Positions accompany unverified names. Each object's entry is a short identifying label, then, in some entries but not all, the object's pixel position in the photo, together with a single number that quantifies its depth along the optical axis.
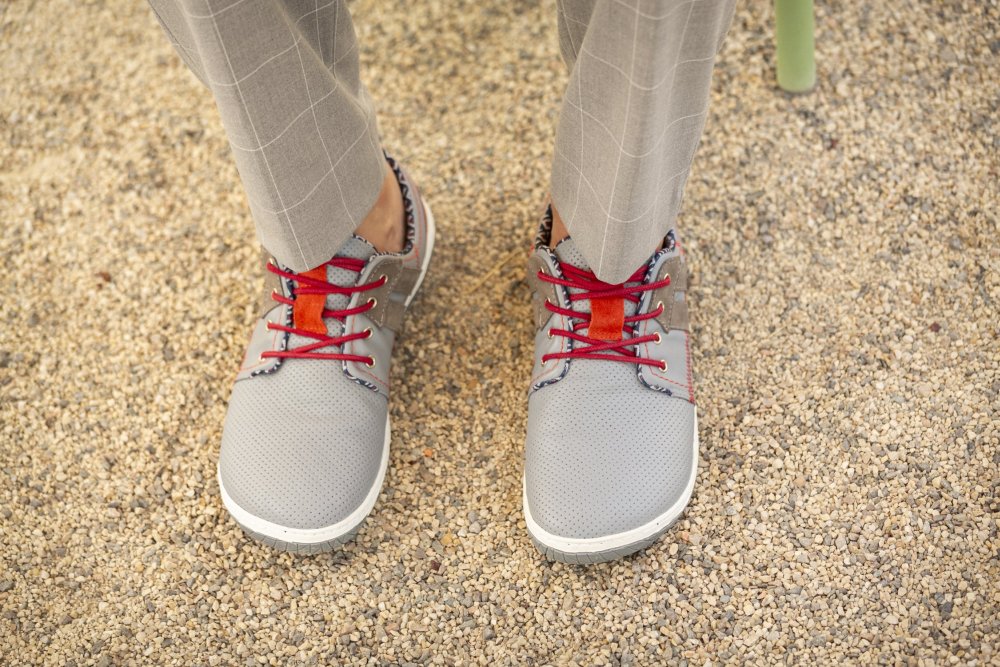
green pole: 1.23
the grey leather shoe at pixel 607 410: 0.97
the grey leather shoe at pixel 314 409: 0.99
